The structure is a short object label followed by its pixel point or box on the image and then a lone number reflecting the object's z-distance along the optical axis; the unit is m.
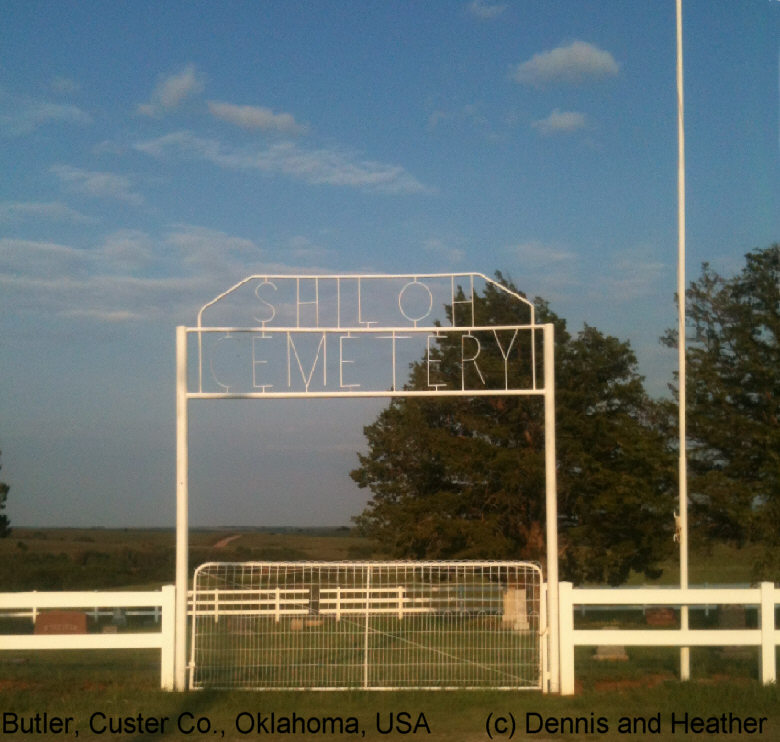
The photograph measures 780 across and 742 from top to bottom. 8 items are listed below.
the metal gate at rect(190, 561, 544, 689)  10.57
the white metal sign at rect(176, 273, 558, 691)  10.41
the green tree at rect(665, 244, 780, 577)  21.75
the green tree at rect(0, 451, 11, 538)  41.38
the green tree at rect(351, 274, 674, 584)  26.08
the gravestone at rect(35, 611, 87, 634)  19.98
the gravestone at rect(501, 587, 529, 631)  10.64
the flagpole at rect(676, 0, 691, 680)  11.71
